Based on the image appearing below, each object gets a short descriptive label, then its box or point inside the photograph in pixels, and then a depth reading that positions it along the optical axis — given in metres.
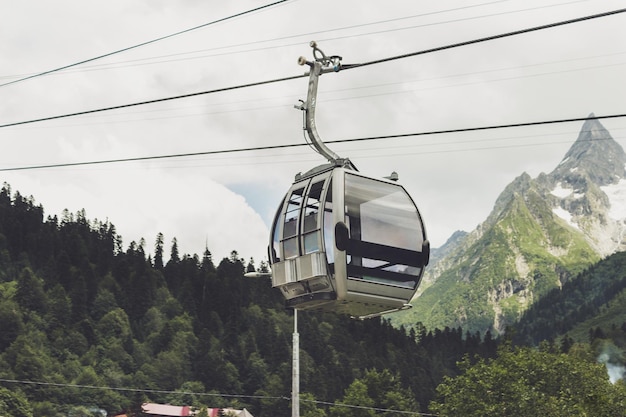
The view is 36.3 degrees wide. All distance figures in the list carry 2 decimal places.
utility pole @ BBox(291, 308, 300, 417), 57.28
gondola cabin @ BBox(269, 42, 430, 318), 22.47
